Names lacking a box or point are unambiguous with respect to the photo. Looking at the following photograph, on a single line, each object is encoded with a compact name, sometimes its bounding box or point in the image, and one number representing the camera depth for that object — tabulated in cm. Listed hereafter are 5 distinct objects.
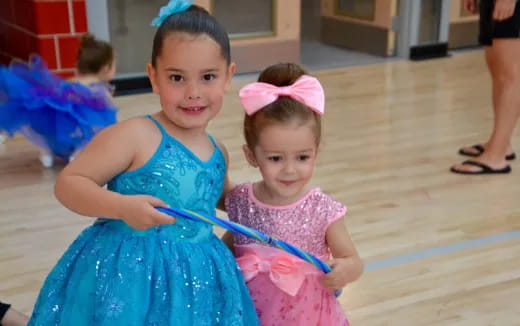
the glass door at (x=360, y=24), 550
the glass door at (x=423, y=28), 540
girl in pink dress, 142
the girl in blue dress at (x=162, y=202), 132
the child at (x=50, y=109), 309
